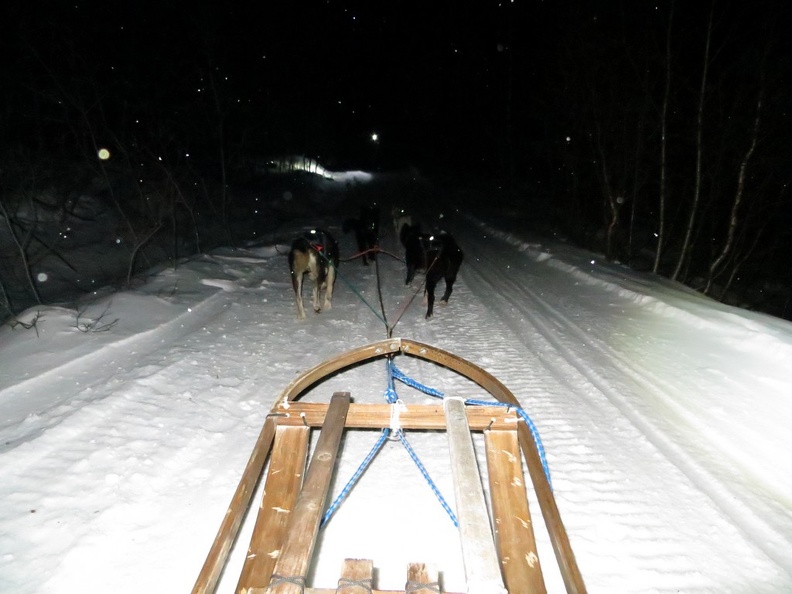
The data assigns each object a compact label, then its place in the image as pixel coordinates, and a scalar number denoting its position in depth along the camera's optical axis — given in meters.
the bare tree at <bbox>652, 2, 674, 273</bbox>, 10.39
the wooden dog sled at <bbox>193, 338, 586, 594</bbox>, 1.46
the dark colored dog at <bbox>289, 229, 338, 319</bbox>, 6.36
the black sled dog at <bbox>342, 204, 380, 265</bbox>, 10.25
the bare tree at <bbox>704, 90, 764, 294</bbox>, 9.70
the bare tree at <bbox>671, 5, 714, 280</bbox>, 10.05
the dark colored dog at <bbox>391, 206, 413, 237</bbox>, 11.14
